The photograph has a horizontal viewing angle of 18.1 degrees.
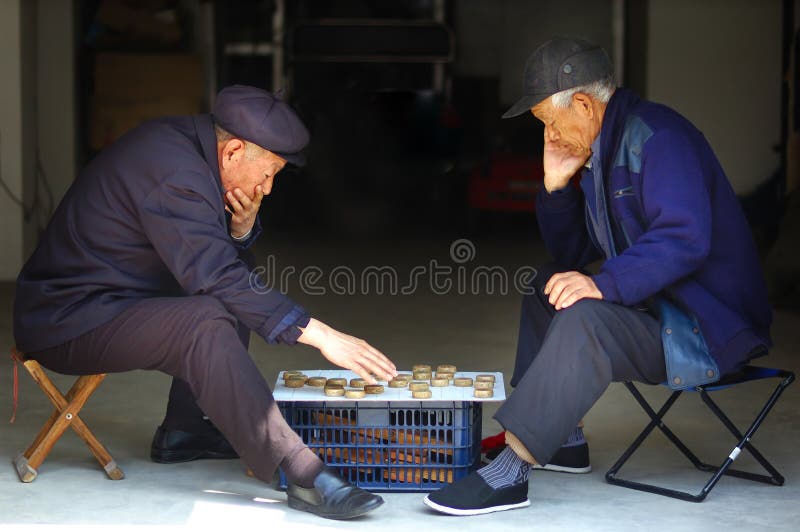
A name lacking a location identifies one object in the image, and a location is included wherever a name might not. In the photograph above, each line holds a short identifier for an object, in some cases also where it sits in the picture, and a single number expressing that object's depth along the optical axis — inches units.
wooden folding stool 290.6
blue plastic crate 278.9
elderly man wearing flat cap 266.3
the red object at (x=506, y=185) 890.2
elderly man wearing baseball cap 266.6
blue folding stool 277.7
